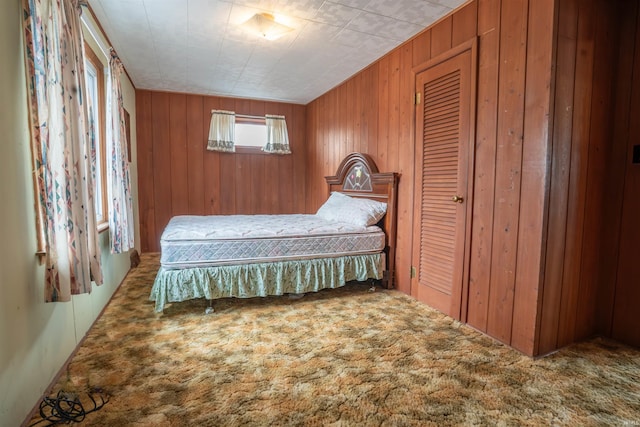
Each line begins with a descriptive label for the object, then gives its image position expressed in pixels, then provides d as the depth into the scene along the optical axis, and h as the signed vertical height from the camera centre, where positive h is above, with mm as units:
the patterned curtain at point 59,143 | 1528 +206
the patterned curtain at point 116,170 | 2896 +127
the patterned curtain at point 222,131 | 5195 +858
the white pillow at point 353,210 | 3350 -286
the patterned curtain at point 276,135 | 5535 +842
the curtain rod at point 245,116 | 5207 +1140
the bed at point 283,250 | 2592 -588
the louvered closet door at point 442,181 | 2500 +29
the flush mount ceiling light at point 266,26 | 2660 +1347
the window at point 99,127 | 2934 +544
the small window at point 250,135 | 5457 +846
